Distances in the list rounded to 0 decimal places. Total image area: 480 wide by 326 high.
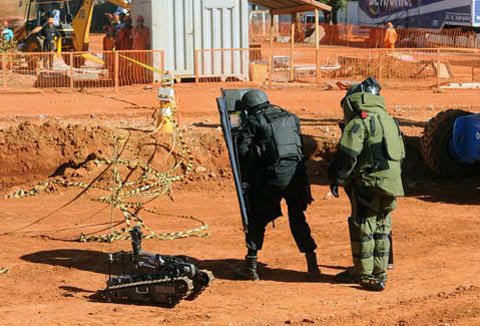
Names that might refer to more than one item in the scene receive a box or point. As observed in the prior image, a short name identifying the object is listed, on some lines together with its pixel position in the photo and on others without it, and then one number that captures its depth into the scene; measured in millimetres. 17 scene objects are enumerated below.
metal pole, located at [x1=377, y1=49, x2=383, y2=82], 25500
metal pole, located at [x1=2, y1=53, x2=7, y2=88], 23566
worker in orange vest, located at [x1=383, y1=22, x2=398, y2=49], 33862
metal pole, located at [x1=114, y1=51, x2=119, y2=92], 23359
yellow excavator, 33688
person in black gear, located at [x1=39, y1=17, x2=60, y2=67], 32406
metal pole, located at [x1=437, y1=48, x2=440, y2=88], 25073
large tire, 14250
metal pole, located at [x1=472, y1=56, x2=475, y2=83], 27645
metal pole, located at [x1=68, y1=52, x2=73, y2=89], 23588
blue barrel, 13438
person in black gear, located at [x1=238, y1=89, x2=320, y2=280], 9289
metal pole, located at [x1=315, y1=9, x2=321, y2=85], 24969
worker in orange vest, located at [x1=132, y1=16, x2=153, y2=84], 24828
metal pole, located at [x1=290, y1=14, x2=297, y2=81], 26400
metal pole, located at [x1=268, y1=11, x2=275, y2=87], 24797
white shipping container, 25375
